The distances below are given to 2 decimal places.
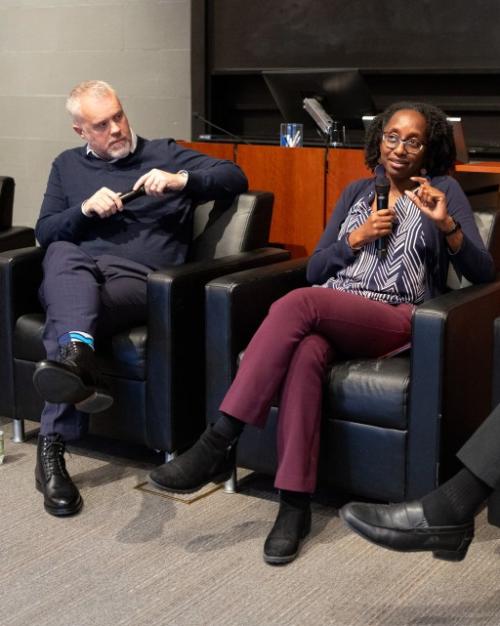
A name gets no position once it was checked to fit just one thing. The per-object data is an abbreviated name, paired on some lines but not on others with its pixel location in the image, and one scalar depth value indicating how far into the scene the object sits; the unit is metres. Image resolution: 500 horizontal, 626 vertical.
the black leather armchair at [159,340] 2.96
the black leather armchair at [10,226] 3.96
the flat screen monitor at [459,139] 3.50
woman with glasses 2.58
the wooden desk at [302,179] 3.80
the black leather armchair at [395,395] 2.56
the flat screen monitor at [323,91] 4.24
